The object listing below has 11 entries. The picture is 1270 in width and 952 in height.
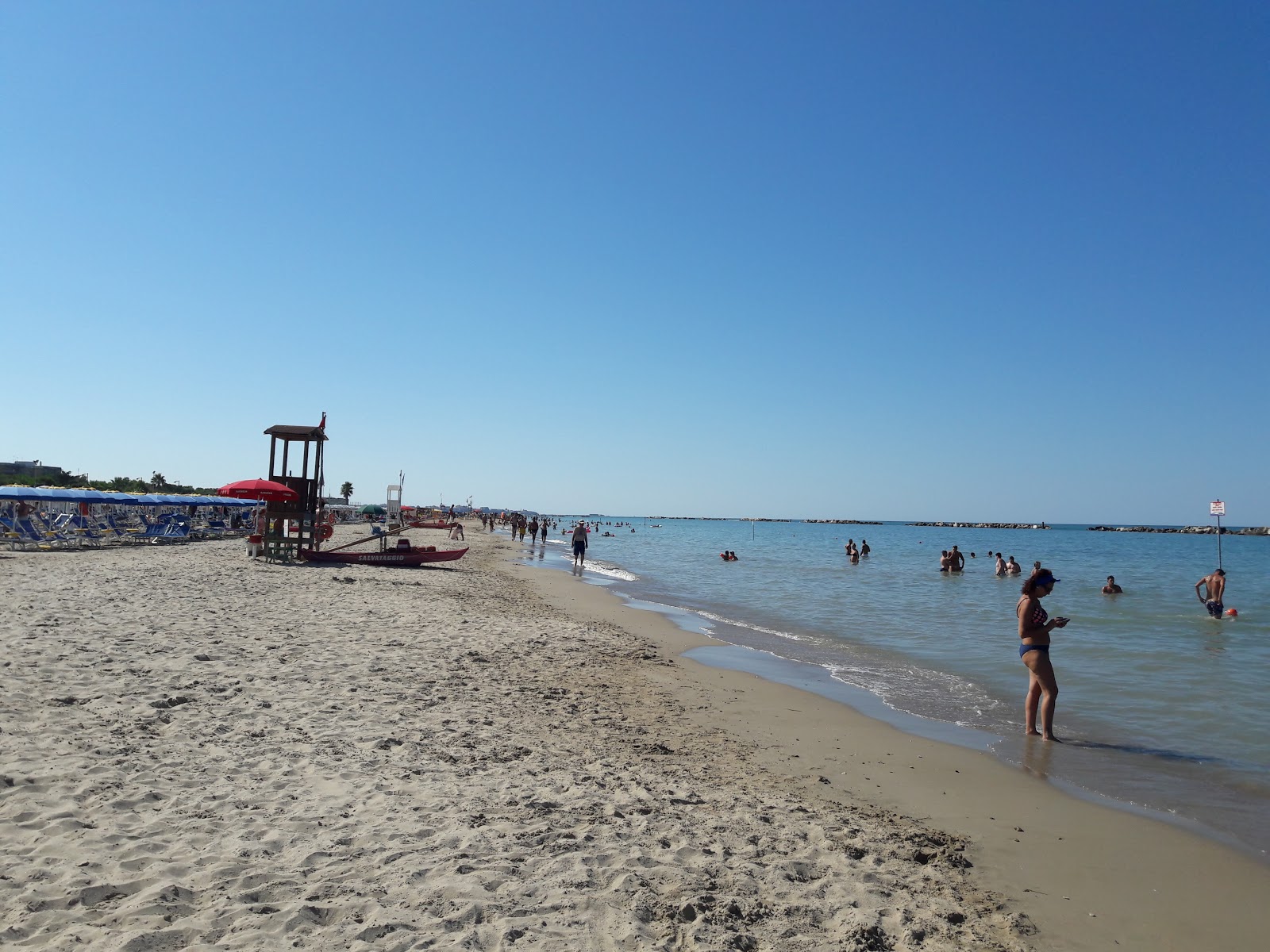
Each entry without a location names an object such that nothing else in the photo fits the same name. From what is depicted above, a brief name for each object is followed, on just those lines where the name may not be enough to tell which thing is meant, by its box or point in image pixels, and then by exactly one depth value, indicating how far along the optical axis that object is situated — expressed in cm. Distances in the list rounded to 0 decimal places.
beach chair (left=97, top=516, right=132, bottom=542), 2312
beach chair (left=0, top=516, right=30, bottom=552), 2059
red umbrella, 1809
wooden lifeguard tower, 1941
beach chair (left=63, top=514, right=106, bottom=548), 2218
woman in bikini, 676
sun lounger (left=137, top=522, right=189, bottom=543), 2575
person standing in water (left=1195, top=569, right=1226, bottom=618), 1672
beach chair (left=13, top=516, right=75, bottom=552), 2098
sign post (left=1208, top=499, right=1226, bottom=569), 1711
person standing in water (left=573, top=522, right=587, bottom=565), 2694
